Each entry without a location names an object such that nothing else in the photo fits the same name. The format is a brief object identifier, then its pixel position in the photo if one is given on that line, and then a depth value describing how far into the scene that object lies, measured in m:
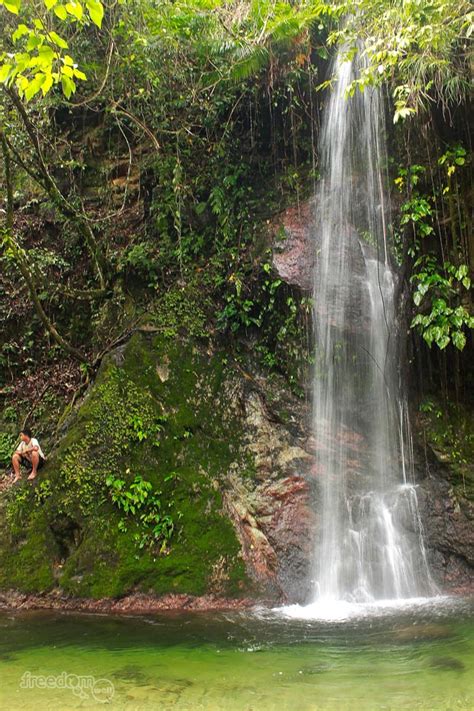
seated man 7.01
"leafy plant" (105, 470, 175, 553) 6.32
